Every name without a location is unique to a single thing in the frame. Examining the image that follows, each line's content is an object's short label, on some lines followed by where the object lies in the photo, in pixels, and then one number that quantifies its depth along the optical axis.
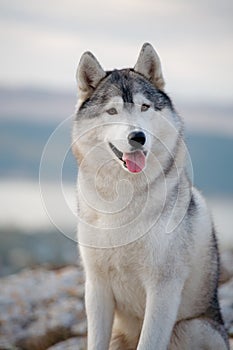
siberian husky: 11.53
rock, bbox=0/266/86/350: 14.36
